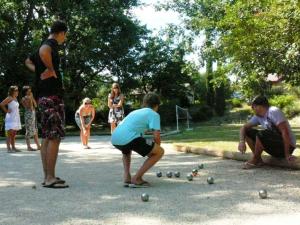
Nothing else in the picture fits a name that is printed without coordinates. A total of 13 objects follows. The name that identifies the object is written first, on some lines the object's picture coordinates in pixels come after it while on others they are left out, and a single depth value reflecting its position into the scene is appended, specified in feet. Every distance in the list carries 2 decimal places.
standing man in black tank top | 21.12
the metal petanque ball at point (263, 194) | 17.95
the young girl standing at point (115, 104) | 43.75
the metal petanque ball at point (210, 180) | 21.70
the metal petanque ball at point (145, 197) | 17.88
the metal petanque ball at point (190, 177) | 22.88
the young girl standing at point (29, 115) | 40.87
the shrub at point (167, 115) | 105.09
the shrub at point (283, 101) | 103.04
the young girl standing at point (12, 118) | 40.45
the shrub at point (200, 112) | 111.75
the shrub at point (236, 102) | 121.19
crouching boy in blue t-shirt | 21.38
